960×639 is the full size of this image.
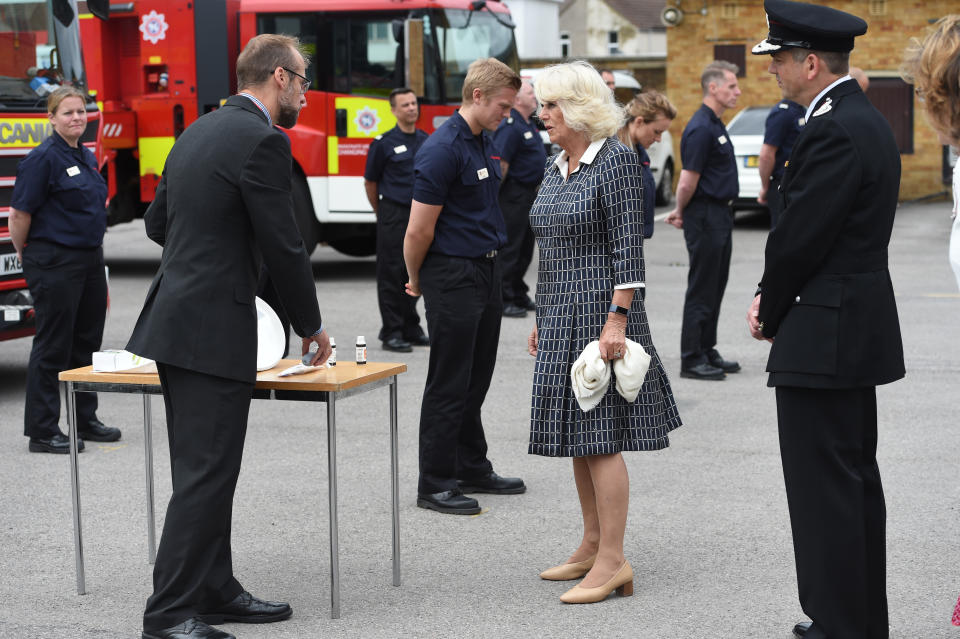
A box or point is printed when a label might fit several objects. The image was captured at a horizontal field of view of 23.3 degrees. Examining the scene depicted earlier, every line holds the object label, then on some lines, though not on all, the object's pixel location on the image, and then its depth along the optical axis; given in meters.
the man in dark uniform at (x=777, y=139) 16.69
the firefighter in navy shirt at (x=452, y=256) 10.23
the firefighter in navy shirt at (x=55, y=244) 12.51
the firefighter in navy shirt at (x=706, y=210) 15.66
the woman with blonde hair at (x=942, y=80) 6.32
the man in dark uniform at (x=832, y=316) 6.70
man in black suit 7.28
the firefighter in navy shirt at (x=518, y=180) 20.20
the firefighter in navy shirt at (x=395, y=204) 17.99
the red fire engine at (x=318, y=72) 23.95
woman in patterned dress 8.15
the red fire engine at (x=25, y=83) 14.77
